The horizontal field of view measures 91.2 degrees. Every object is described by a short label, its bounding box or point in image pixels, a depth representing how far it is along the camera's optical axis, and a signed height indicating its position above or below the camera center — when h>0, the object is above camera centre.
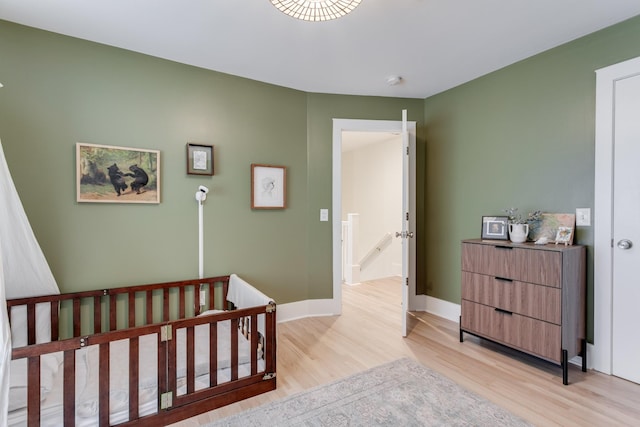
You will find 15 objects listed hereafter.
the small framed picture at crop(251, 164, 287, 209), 3.05 +0.23
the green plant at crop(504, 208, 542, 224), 2.56 -0.05
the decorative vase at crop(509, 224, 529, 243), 2.51 -0.18
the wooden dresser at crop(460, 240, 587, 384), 2.11 -0.64
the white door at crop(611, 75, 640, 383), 2.08 -0.12
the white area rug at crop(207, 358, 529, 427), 1.70 -1.14
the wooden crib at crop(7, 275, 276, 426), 1.54 -0.92
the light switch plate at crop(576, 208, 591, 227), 2.30 -0.05
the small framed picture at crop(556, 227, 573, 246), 2.32 -0.18
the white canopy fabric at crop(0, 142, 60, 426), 1.81 -0.27
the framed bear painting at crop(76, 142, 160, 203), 2.30 +0.28
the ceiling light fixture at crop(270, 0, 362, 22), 1.58 +1.05
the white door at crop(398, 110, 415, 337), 2.86 -0.17
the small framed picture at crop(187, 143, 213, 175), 2.70 +0.45
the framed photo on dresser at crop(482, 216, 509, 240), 2.74 -0.15
